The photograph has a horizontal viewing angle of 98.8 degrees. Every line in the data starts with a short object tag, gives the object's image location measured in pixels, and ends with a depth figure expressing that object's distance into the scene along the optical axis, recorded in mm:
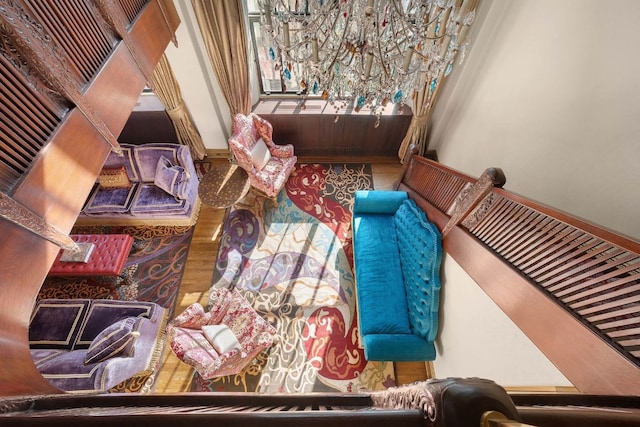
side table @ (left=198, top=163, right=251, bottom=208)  3252
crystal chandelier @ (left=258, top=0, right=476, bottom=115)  1465
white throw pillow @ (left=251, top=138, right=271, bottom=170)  3514
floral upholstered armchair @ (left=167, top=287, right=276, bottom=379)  2203
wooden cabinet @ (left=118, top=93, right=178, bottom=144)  3639
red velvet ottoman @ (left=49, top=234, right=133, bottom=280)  2854
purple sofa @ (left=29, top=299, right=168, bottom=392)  2041
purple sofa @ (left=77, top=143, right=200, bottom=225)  3283
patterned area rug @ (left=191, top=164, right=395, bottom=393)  2625
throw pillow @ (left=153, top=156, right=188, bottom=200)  3238
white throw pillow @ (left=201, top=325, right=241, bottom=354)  2367
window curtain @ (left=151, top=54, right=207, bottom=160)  3119
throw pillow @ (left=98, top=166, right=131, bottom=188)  3311
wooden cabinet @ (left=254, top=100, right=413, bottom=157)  3734
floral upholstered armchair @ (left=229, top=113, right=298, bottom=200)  3277
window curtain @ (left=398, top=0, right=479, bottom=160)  3269
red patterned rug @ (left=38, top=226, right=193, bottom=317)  3006
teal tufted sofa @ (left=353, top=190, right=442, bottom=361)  2322
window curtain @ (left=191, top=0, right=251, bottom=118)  2809
